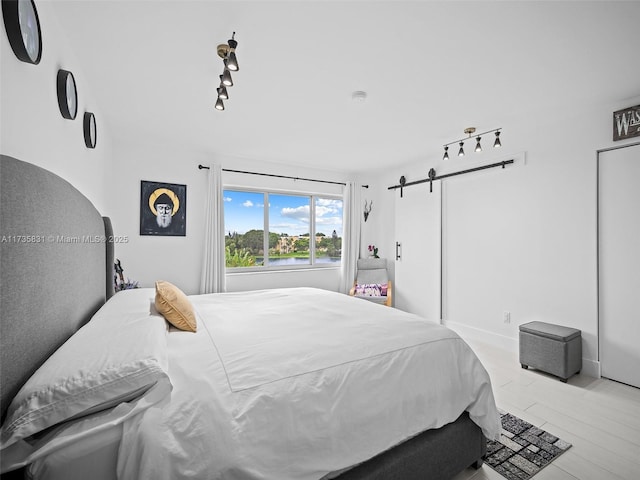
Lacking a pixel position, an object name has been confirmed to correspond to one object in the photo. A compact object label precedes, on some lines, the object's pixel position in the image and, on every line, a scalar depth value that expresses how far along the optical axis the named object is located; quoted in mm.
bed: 889
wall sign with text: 2582
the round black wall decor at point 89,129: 2248
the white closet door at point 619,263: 2615
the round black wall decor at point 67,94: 1659
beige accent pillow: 1799
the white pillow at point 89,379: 833
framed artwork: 3754
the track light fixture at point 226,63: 1639
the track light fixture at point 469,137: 3213
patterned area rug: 1708
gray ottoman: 2709
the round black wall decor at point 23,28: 1071
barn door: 4422
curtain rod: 4134
